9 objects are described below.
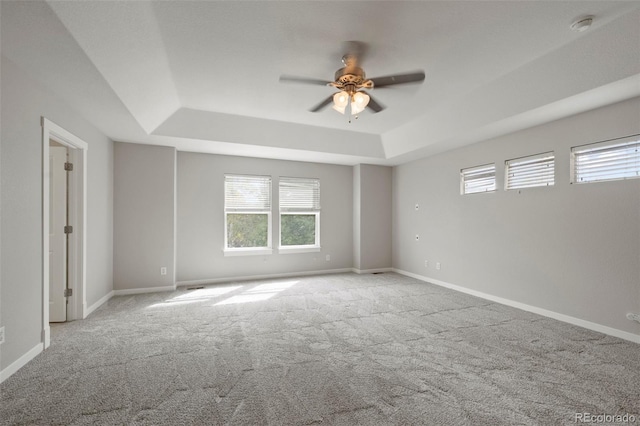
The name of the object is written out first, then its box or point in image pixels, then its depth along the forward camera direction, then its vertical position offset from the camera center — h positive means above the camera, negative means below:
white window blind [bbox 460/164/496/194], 4.54 +0.55
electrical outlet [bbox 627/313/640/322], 2.93 -1.06
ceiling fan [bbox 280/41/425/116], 2.64 +1.24
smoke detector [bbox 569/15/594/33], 2.29 +1.52
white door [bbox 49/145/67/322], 3.43 -0.25
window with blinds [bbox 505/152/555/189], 3.78 +0.57
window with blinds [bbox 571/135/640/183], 3.04 +0.58
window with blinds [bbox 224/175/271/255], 5.72 -0.02
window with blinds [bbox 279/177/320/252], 6.16 -0.02
